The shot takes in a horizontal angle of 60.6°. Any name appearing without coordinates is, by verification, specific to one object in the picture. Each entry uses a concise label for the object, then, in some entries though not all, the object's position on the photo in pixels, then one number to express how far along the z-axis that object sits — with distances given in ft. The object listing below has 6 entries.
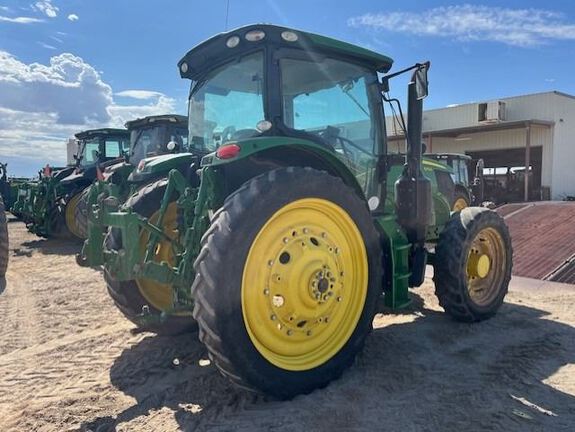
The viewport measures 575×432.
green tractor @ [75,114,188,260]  12.30
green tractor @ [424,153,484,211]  43.32
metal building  68.03
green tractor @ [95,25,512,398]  9.52
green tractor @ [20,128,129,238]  37.35
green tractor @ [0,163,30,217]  56.48
